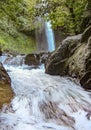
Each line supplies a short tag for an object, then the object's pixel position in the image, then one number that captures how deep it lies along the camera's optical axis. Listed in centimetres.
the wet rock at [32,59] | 723
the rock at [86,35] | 458
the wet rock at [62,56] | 499
